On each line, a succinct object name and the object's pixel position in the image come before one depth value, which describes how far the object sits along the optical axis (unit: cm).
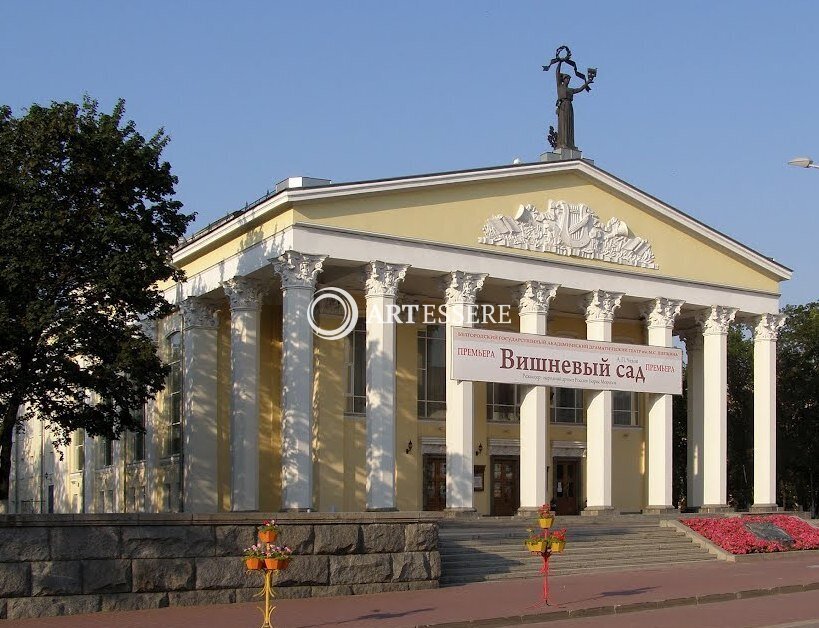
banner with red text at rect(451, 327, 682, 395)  3059
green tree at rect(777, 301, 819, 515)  5112
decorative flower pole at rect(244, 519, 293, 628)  1603
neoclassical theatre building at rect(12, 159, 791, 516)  3041
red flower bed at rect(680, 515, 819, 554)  3056
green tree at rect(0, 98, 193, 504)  2564
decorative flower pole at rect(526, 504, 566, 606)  1930
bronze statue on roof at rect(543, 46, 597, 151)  3588
